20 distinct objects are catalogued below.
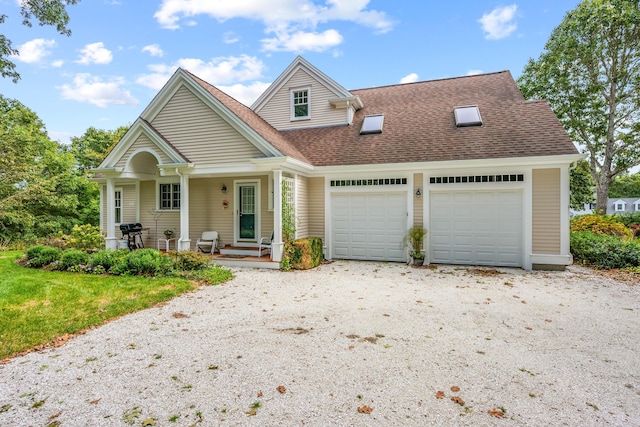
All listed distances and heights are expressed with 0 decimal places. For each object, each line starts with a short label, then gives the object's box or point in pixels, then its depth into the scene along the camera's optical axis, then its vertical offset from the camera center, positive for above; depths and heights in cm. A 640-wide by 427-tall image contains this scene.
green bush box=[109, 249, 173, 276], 779 -130
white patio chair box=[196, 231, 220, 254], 1097 -98
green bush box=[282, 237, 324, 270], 918 -124
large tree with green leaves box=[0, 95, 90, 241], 1642 +152
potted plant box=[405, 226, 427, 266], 954 -89
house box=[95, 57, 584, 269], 898 +121
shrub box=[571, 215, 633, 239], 1160 -57
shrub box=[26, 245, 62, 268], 883 -118
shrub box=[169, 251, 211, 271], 826 -124
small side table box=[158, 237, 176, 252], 1092 -107
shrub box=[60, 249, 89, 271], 841 -123
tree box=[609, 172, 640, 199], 4339 +349
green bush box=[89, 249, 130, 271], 814 -119
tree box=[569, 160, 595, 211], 1908 +168
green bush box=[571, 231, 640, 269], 888 -114
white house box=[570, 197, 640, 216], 4156 +80
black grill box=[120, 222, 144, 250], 1135 -75
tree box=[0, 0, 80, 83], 677 +417
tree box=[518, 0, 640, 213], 1502 +670
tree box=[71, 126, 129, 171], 2566 +554
